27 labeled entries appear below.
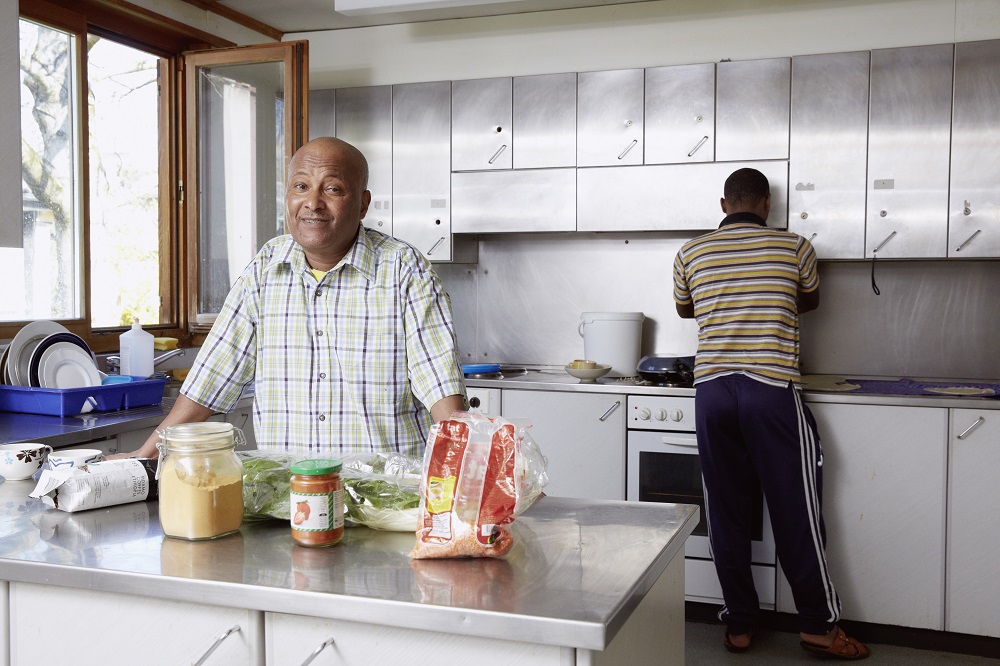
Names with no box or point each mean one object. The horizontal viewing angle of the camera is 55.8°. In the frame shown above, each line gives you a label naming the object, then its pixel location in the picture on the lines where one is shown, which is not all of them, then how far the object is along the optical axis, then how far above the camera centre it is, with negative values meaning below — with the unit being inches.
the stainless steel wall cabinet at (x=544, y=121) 155.6 +30.0
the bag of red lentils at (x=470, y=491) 49.6 -10.0
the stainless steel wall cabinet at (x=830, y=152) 142.3 +23.0
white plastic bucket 155.5 -6.3
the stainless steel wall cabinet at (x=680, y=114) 148.3 +29.8
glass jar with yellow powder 53.1 -10.3
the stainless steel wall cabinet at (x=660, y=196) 146.4 +17.0
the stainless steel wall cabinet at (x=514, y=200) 156.5 +17.0
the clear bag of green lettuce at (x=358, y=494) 55.7 -11.6
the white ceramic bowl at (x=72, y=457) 66.4 -11.6
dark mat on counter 133.7 -12.2
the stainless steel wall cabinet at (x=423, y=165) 162.2 +23.5
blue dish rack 116.5 -12.6
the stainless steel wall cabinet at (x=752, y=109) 145.4 +30.0
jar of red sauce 51.6 -11.2
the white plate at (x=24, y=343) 121.6 -5.8
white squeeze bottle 136.3 -7.5
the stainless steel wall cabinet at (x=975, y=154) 136.8 +21.8
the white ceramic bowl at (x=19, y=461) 72.1 -12.4
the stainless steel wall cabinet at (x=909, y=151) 138.9 +22.6
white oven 139.3 -24.2
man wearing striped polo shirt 124.7 -15.4
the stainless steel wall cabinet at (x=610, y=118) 151.7 +29.9
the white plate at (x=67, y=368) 124.0 -9.2
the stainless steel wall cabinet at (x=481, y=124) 158.7 +30.1
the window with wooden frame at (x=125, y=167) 138.3 +21.4
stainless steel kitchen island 43.2 -14.2
